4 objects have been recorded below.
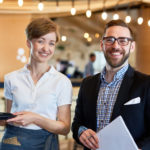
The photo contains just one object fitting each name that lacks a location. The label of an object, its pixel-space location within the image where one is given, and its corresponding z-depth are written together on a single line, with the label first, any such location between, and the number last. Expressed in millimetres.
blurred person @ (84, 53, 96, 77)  9172
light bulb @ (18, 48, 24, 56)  9219
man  1471
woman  1572
